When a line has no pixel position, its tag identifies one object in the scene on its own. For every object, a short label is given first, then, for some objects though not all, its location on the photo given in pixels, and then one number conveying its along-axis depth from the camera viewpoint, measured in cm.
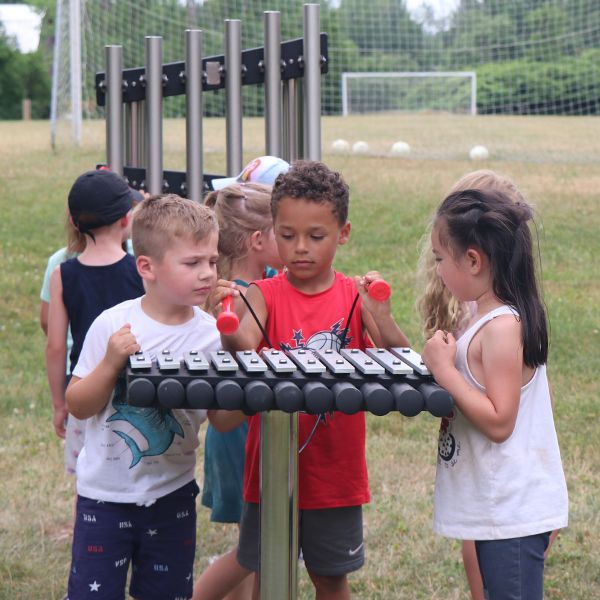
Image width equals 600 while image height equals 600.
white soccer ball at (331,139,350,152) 1961
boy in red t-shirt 292
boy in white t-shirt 290
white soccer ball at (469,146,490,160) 1738
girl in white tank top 259
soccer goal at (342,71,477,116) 2430
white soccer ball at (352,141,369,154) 1963
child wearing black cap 356
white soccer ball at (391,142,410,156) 1884
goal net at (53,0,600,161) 1941
